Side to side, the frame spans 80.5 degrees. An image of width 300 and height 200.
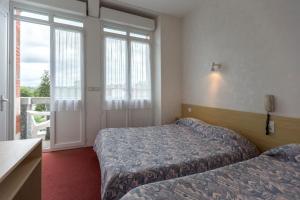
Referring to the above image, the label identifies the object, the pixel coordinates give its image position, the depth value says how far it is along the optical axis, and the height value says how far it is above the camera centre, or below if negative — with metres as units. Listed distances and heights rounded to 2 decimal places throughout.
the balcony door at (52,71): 3.20 +0.56
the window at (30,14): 3.03 +1.53
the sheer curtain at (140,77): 3.94 +0.54
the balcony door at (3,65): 2.28 +0.49
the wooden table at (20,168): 1.06 -0.54
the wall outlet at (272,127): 2.25 -0.35
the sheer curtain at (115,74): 3.69 +0.57
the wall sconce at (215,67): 3.05 +0.58
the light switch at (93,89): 3.52 +0.23
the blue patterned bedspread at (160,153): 1.56 -0.60
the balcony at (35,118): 3.57 -0.34
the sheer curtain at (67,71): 3.27 +0.56
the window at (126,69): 3.71 +0.68
